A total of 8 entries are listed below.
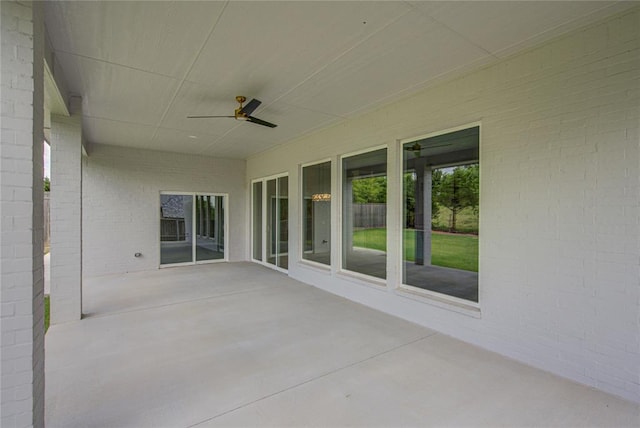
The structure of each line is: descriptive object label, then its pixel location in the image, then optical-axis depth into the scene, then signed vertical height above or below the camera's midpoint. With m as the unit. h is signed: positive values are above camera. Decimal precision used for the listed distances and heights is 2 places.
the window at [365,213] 4.66 +0.01
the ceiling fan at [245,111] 3.87 +1.36
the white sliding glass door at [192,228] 7.80 -0.39
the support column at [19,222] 1.77 -0.05
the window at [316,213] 5.74 +0.01
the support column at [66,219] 3.86 -0.07
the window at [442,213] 3.67 +0.00
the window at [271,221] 7.33 -0.20
